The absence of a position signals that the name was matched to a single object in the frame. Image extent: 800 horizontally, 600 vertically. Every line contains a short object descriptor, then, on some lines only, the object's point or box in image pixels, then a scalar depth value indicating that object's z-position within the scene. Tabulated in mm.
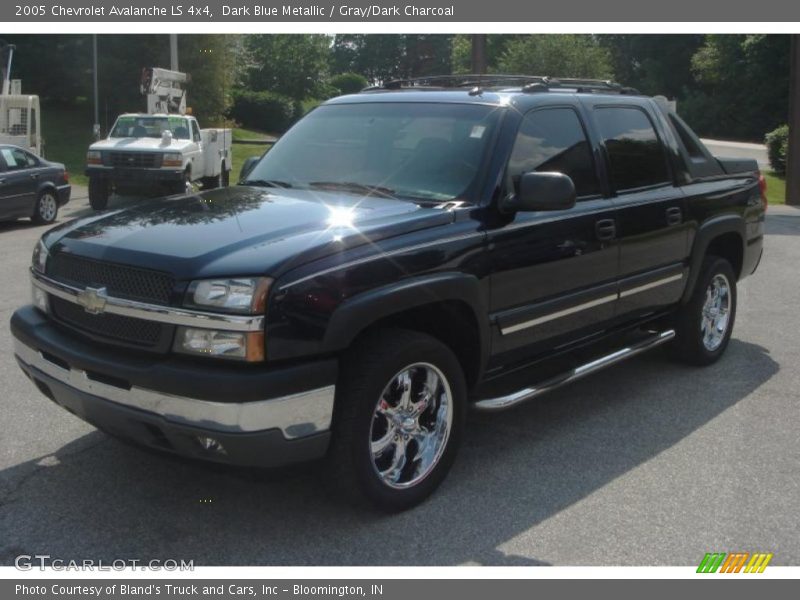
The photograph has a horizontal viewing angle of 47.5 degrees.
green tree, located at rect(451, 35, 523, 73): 65500
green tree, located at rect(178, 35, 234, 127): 35812
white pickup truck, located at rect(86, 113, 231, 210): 18109
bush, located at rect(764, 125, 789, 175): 29688
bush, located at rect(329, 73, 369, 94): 63250
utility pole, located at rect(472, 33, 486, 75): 19969
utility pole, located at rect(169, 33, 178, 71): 29662
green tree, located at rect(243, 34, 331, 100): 50938
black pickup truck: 3533
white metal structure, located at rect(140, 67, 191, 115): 22984
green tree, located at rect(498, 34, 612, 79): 49656
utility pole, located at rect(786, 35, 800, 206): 20781
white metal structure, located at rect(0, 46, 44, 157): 23141
